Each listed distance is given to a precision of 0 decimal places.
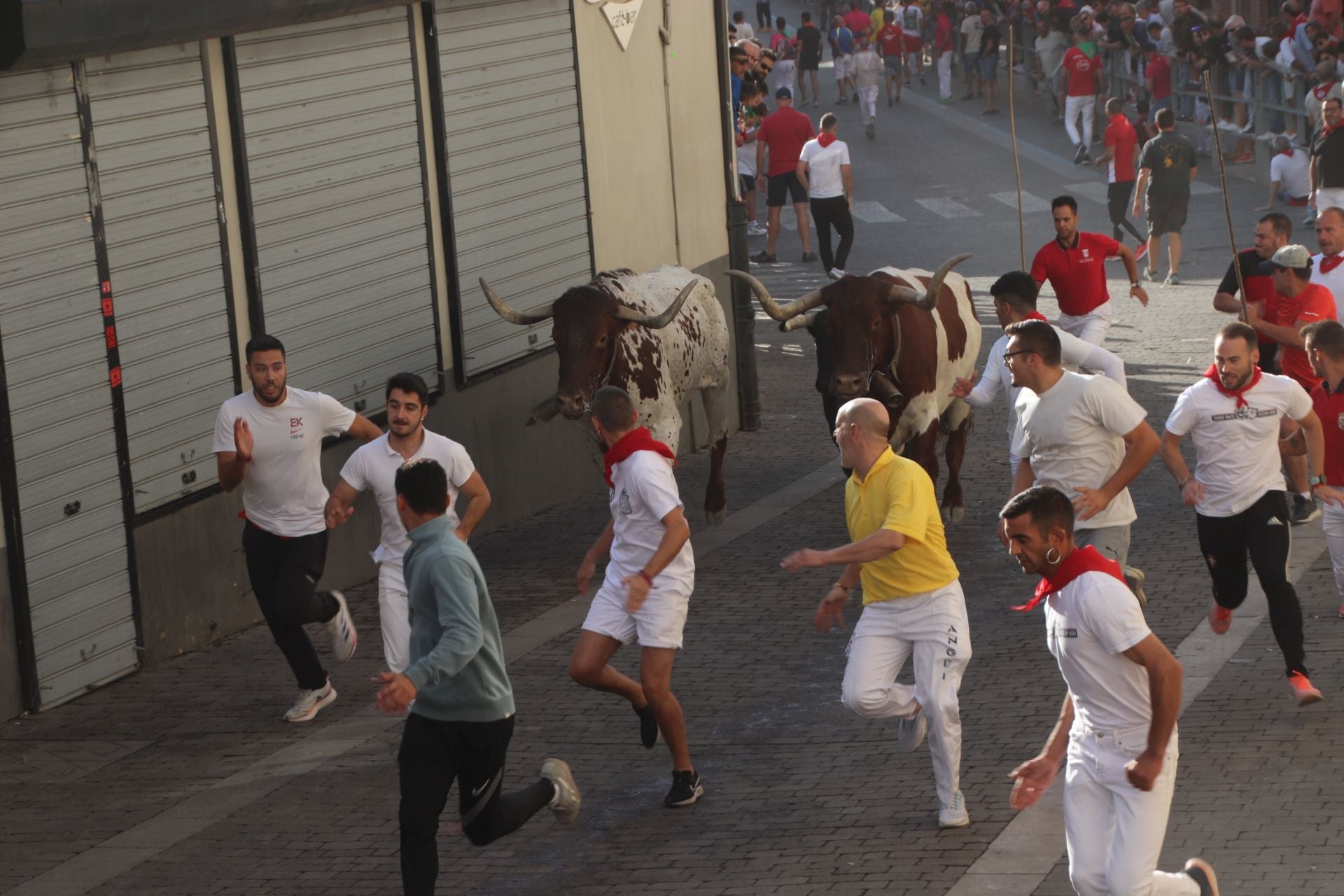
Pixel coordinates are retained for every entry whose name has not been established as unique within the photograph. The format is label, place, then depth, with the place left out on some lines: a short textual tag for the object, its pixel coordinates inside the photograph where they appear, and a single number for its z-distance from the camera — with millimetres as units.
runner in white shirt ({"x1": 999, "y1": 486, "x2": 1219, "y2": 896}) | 12377
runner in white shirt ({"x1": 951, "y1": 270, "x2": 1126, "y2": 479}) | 20703
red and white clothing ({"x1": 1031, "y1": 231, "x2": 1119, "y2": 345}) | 28609
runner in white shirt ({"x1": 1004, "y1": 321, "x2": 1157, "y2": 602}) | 18094
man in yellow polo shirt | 16125
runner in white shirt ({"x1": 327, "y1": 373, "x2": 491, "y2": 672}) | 19141
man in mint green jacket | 14133
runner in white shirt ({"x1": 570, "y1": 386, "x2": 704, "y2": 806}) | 17031
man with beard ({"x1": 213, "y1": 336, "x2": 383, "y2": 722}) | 20297
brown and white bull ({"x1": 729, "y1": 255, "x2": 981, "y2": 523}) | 25641
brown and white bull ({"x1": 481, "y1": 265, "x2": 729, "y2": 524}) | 25922
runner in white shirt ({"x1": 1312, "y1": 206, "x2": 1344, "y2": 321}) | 25703
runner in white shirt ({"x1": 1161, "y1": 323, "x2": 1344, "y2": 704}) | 18641
